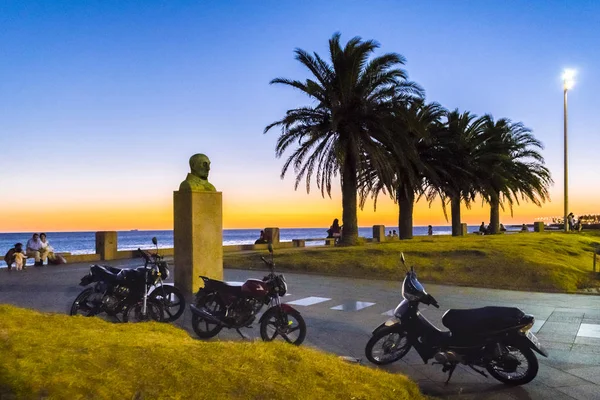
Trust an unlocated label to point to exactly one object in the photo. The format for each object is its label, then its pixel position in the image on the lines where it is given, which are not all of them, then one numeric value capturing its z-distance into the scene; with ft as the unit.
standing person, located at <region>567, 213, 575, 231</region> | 169.33
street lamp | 125.29
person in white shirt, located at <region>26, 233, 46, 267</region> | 64.28
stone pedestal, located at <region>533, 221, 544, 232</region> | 169.27
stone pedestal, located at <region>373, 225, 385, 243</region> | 113.09
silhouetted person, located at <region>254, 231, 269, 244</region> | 96.84
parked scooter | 18.26
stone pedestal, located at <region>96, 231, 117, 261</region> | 71.36
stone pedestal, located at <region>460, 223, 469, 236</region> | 127.75
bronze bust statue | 35.76
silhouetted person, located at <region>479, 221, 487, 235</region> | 145.85
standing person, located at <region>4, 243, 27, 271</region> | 59.77
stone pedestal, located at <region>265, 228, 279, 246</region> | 96.35
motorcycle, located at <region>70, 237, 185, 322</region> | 26.25
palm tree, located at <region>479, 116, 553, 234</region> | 107.04
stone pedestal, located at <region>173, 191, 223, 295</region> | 34.71
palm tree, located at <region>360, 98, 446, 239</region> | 75.56
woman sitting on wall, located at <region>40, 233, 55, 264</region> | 64.95
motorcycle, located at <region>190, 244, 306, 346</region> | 22.68
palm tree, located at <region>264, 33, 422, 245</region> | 73.92
